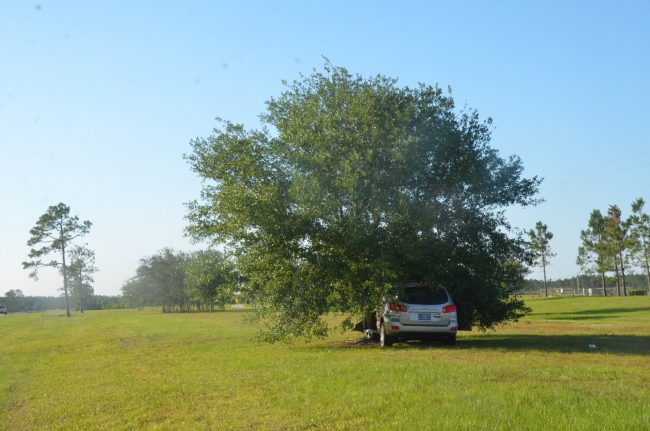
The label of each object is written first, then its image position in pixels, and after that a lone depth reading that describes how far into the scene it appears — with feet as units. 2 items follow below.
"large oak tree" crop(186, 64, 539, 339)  55.57
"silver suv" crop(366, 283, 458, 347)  55.47
